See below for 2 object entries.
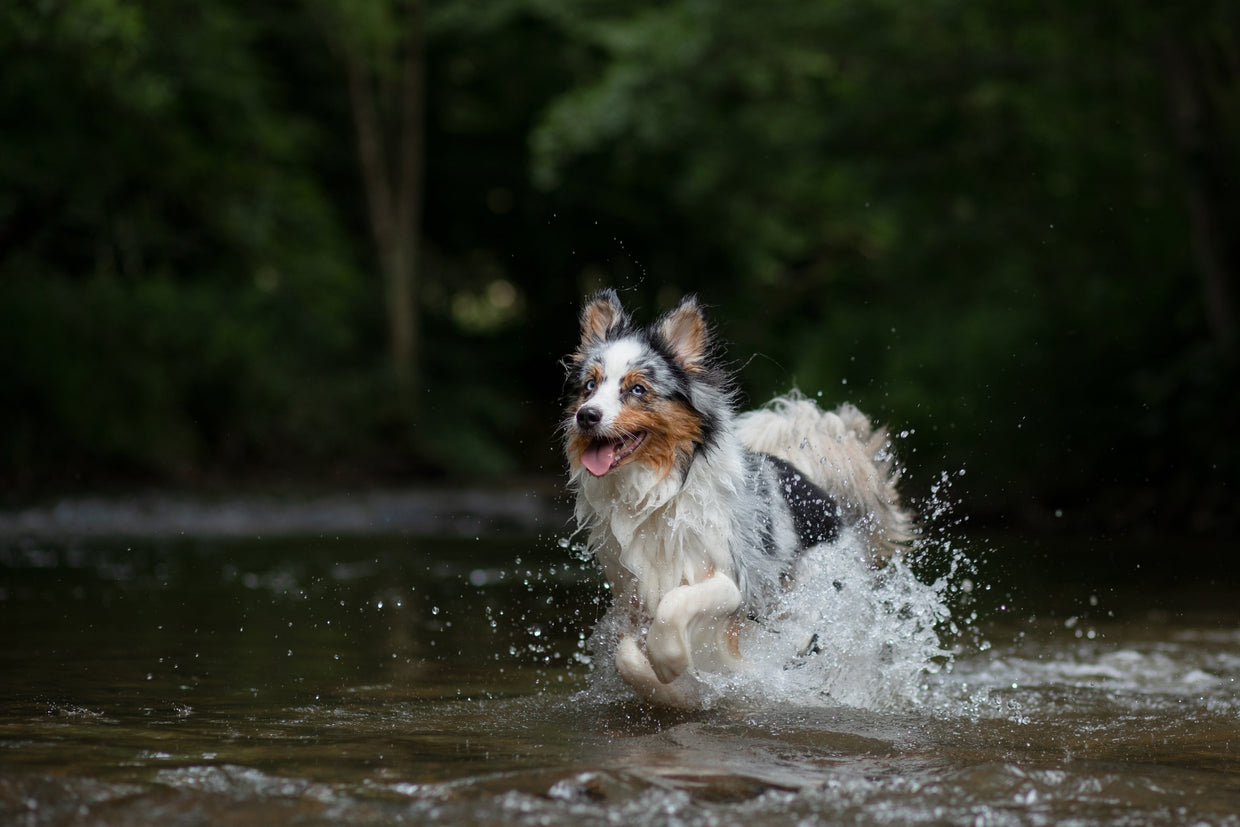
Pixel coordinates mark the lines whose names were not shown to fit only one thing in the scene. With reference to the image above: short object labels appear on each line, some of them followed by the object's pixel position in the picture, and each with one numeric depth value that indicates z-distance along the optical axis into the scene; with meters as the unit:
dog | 4.54
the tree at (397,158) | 22.48
